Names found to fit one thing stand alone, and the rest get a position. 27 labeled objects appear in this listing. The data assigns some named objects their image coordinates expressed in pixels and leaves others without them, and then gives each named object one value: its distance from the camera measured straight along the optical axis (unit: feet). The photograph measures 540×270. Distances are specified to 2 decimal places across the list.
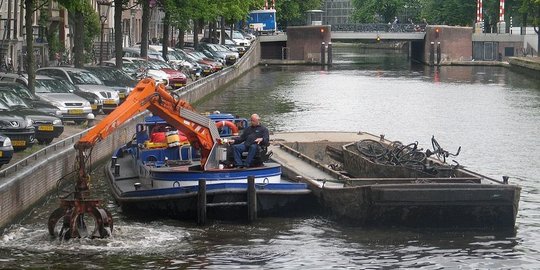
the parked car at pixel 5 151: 92.27
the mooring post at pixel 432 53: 381.19
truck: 431.64
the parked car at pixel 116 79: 155.68
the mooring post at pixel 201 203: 86.33
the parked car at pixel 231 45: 342.64
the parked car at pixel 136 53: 243.62
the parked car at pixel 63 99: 130.52
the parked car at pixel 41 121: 111.55
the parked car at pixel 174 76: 206.80
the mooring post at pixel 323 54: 385.50
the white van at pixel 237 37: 393.91
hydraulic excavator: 78.95
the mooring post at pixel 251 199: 86.94
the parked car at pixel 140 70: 191.40
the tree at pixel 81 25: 143.77
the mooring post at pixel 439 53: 379.76
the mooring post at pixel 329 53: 384.08
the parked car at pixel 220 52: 301.43
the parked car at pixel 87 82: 147.13
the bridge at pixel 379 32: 405.59
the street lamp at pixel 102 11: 235.81
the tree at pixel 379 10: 620.49
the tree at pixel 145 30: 229.45
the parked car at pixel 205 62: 254.47
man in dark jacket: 91.76
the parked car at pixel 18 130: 104.12
